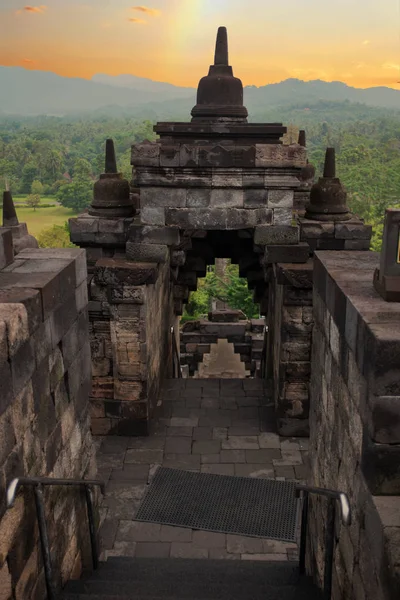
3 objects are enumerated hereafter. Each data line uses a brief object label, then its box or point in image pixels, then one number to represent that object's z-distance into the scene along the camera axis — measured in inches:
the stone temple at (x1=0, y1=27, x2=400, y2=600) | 140.3
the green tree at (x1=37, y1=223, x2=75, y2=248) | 1626.1
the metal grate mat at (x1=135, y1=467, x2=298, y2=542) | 267.1
